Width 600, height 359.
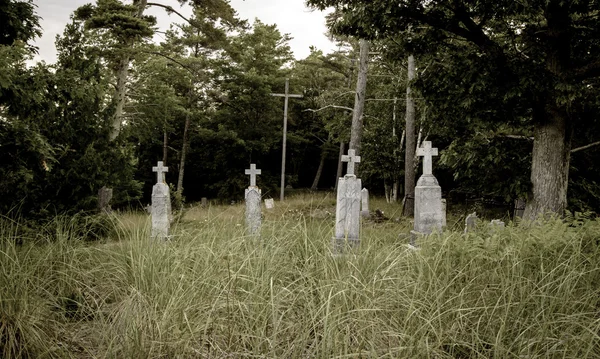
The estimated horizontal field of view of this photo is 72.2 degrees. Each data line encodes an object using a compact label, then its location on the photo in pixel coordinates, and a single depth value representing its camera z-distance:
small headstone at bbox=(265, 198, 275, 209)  17.62
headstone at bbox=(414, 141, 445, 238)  6.95
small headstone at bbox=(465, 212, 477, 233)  8.28
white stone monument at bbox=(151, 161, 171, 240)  8.93
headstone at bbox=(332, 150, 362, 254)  6.60
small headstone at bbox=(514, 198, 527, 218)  12.28
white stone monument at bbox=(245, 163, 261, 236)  8.34
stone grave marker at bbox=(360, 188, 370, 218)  14.72
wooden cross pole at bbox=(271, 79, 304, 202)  21.28
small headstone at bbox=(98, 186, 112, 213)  9.47
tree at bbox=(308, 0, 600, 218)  7.62
